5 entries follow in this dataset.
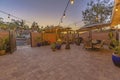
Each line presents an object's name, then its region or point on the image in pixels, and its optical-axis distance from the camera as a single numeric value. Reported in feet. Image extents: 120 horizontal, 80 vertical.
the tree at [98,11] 29.01
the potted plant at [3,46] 13.50
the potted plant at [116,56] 7.44
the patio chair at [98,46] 15.72
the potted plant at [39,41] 23.10
